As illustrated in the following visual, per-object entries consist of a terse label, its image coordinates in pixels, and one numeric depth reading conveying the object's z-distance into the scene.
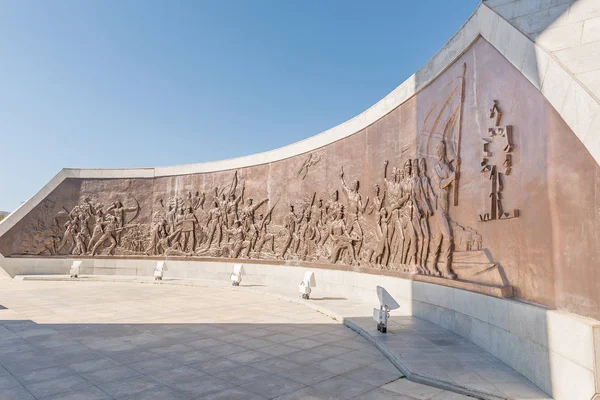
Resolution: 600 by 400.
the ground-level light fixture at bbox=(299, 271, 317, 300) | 11.57
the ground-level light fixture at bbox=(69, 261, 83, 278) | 17.12
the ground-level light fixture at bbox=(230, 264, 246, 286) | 15.02
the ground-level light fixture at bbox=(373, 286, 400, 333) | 7.25
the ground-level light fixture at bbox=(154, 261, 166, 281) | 16.72
